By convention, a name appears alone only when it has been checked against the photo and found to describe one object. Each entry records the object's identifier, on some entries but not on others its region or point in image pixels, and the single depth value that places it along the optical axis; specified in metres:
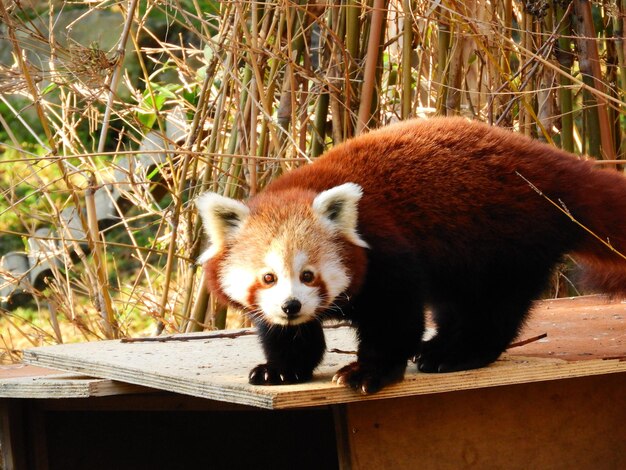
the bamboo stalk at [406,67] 7.52
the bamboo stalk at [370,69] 7.44
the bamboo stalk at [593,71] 7.45
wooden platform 4.93
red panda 4.90
